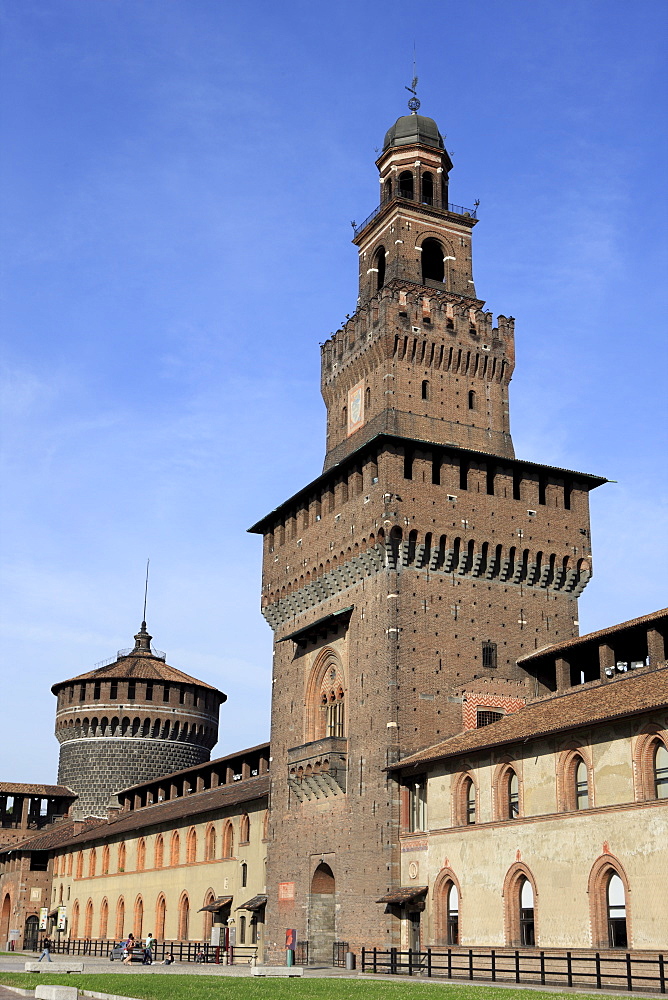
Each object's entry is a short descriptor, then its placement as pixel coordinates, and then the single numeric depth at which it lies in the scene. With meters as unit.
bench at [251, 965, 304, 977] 35.50
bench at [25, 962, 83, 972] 38.09
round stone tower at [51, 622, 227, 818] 82.31
